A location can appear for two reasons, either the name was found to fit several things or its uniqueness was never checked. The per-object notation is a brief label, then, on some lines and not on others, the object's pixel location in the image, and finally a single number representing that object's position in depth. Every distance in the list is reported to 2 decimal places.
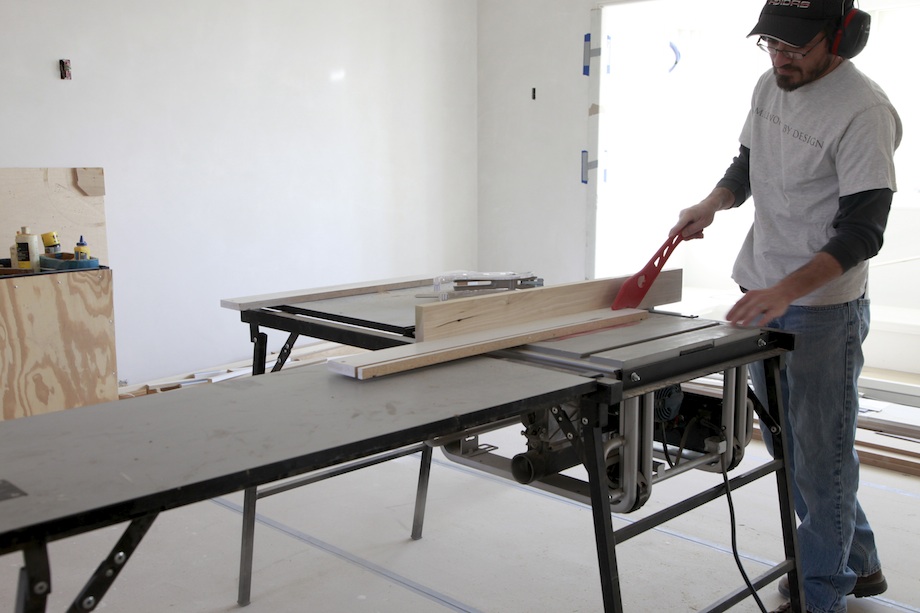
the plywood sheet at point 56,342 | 2.98
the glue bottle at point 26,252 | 3.14
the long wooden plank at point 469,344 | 1.48
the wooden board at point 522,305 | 1.73
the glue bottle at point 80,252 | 3.18
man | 1.78
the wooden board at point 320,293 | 2.23
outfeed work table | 0.94
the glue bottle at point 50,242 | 3.21
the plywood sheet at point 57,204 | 3.33
